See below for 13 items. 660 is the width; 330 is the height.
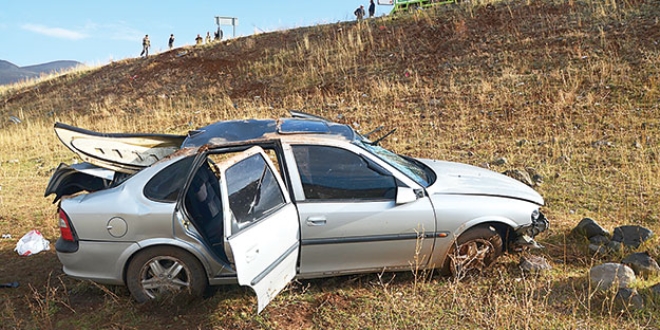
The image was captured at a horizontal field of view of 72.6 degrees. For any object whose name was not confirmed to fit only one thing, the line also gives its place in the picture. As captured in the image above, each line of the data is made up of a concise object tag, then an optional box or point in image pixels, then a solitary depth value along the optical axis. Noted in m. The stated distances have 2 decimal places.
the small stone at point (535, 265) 4.18
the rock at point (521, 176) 6.98
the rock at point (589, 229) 4.91
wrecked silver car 3.61
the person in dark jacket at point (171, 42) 27.03
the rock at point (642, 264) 4.09
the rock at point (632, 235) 4.62
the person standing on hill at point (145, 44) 26.63
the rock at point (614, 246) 4.58
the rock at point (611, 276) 3.77
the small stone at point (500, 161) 8.24
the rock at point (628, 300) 3.51
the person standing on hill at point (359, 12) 23.35
